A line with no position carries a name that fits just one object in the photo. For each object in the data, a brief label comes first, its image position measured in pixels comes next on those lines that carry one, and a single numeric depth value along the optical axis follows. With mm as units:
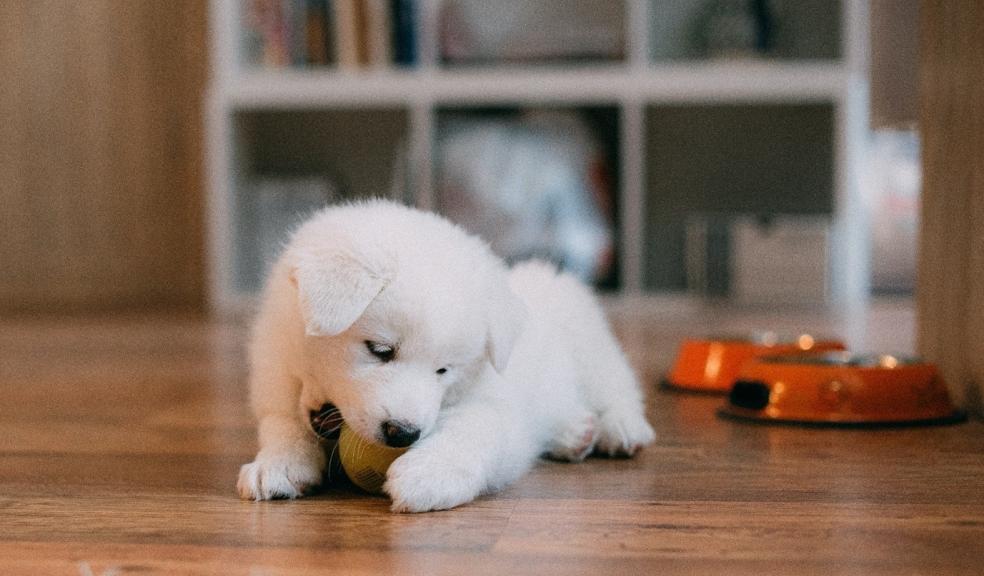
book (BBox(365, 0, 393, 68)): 4469
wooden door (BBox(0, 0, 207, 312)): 5000
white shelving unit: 4285
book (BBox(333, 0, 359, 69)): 4461
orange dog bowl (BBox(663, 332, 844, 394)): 2371
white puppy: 1272
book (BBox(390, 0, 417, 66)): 4453
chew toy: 1357
